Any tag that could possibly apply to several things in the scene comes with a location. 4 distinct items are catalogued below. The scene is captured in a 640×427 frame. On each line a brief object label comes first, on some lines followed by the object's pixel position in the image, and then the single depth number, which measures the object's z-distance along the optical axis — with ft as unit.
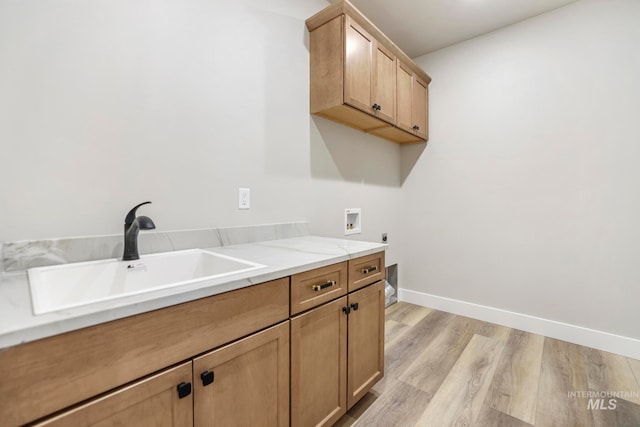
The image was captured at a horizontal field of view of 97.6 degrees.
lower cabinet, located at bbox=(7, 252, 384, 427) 1.84
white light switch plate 5.13
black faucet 3.55
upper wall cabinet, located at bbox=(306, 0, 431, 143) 5.83
